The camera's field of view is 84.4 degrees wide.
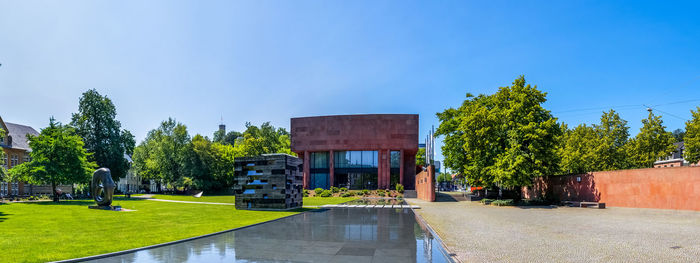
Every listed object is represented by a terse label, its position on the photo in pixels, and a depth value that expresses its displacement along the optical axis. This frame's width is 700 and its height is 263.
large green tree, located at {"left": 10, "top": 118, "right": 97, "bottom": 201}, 37.72
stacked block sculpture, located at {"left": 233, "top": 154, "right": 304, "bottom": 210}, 26.80
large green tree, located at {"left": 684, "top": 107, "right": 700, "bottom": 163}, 36.03
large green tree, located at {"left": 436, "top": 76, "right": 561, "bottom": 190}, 31.77
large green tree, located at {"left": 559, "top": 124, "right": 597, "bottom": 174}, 43.61
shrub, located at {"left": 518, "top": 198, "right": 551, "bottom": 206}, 33.97
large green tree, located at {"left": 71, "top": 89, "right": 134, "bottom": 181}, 52.22
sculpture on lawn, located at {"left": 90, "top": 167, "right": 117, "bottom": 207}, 25.95
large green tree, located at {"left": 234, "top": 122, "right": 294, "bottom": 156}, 73.38
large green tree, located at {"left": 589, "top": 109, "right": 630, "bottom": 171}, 42.28
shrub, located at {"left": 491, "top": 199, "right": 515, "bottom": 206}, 33.62
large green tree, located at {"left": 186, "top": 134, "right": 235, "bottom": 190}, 64.44
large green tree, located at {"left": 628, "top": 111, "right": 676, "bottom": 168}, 39.81
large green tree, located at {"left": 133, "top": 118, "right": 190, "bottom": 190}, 65.62
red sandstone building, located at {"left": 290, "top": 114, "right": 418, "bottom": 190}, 60.03
